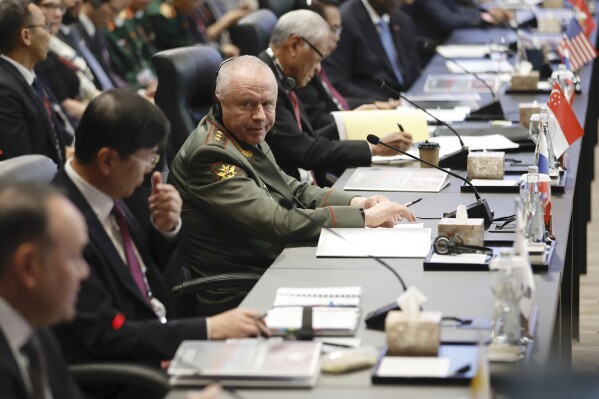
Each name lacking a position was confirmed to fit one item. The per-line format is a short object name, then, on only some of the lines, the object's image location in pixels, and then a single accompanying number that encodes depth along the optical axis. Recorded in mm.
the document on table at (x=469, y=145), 6906
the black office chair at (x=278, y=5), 10415
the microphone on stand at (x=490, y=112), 8003
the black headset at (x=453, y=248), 4702
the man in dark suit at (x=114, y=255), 3858
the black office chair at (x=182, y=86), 6273
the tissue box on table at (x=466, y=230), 4802
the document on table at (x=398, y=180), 6127
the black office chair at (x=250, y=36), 8514
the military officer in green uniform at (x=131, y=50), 11678
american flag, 10128
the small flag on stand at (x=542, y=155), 5637
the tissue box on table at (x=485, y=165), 6167
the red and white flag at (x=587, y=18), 11219
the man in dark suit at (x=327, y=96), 8065
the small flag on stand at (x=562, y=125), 6155
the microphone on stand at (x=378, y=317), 3895
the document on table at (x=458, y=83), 9430
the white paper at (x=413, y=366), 3422
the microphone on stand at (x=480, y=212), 5207
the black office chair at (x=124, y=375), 3559
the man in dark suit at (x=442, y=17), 13799
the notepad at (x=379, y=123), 7199
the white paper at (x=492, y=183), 5987
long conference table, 3394
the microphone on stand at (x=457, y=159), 6619
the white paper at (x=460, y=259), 4581
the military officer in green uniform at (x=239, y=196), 5133
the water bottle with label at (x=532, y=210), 4762
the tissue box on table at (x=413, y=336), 3568
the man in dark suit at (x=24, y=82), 6937
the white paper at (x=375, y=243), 4827
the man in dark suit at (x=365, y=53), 9991
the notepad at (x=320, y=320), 3852
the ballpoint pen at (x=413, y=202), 5769
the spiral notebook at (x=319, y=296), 4151
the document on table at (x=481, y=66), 10383
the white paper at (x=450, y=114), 8084
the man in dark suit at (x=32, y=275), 2826
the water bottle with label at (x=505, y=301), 3687
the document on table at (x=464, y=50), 11449
